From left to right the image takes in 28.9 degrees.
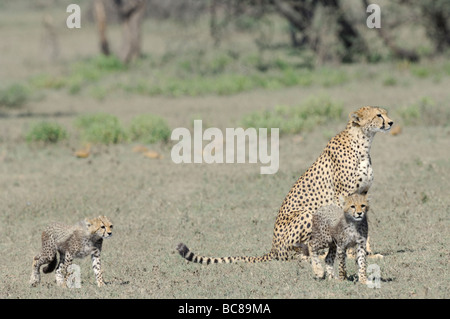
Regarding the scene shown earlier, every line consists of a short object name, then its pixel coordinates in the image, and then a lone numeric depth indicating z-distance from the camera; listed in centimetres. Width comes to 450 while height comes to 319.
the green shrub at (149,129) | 1531
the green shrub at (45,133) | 1555
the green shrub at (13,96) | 2086
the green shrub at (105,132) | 1539
